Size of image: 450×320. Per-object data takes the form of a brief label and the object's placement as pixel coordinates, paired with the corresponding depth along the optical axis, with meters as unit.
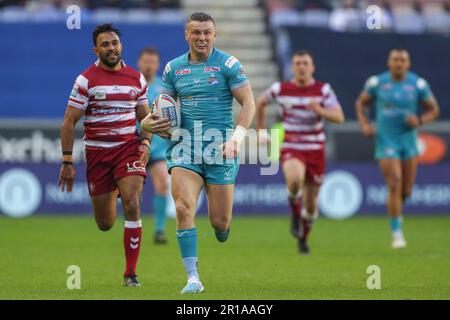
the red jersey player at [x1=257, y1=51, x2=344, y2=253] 15.30
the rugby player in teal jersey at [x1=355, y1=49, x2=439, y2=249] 16.17
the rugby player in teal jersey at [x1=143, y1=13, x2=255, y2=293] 10.47
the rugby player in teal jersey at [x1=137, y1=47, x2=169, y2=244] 16.53
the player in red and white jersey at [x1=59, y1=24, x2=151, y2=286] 10.91
